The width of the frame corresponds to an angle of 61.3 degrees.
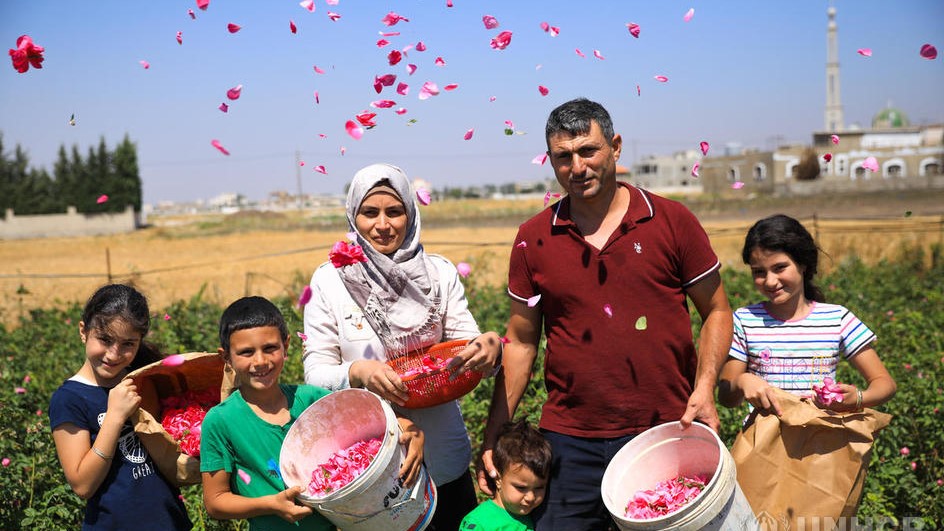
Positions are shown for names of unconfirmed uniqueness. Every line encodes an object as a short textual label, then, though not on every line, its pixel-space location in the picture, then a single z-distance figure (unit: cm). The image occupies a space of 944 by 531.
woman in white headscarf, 237
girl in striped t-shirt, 246
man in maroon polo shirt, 230
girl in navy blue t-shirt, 222
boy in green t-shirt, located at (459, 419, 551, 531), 239
